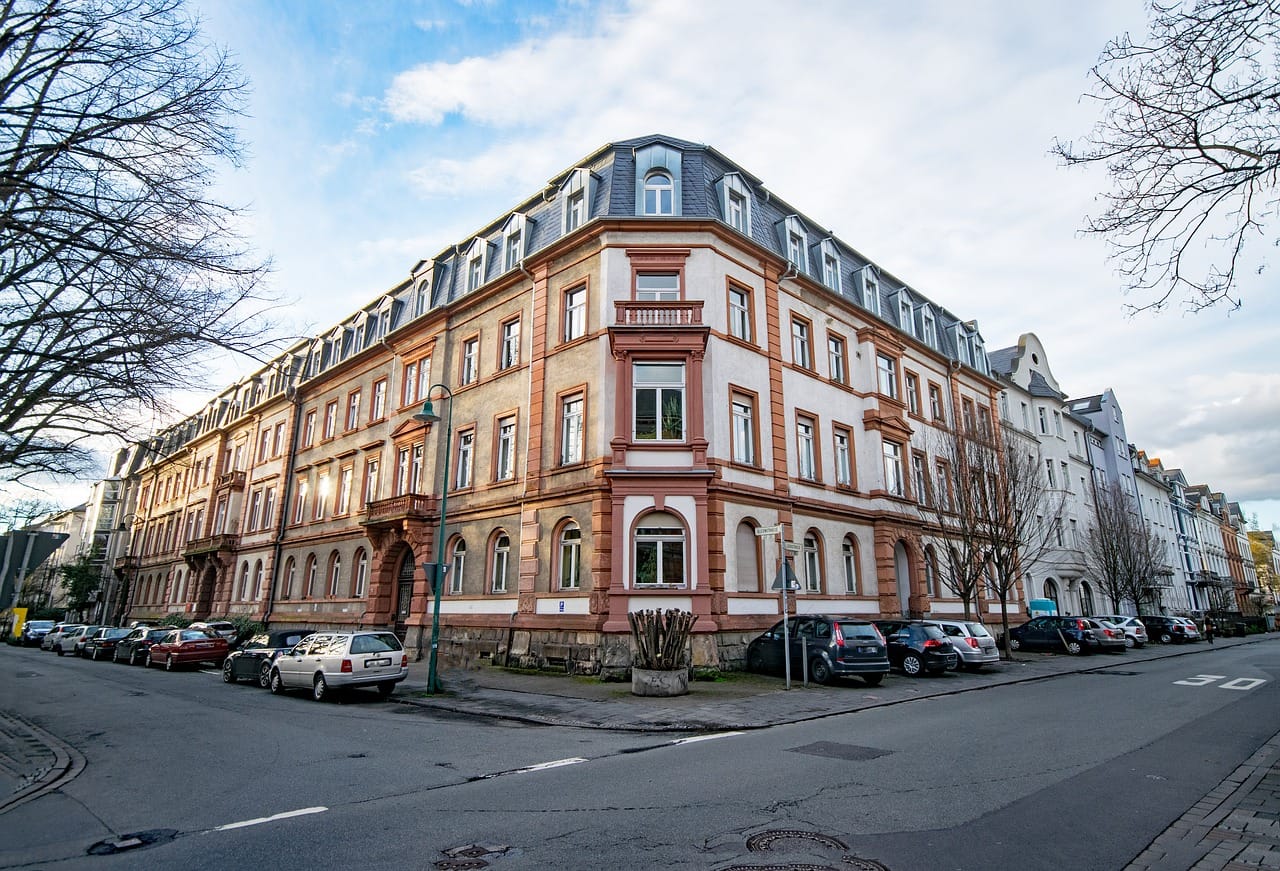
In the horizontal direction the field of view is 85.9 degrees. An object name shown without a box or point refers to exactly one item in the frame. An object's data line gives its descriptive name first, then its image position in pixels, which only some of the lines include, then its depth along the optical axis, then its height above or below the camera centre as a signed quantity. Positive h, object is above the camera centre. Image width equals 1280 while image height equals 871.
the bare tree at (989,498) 24.30 +4.22
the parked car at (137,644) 28.08 -1.22
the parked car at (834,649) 16.77 -0.75
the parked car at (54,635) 38.59 -1.18
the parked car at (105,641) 31.83 -1.23
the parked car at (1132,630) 32.06 -0.51
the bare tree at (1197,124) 6.73 +5.02
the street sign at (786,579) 15.71 +0.86
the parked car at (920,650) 19.92 -0.90
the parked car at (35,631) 46.64 -1.15
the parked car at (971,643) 20.78 -0.75
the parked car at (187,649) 25.80 -1.25
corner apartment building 19.69 +6.55
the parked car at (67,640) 36.66 -1.36
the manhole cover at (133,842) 5.61 -1.86
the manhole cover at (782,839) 5.11 -1.65
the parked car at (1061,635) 28.59 -0.69
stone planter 15.00 -1.40
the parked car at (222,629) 28.42 -0.60
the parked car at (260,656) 19.09 -1.12
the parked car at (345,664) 15.80 -1.10
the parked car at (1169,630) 37.12 -0.58
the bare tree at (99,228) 8.47 +4.68
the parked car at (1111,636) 28.53 -0.70
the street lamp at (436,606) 16.47 +0.23
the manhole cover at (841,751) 8.48 -1.67
